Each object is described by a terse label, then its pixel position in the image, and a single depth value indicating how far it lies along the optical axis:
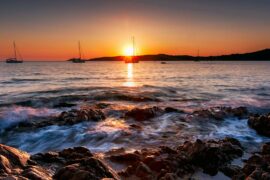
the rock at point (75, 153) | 5.72
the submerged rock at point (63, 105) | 14.62
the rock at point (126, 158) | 6.32
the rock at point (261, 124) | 9.22
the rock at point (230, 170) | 5.60
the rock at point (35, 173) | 3.77
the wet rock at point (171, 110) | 12.85
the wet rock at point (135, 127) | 9.87
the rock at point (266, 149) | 6.88
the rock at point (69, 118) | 10.53
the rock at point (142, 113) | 11.57
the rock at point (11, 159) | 3.87
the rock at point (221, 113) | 11.53
